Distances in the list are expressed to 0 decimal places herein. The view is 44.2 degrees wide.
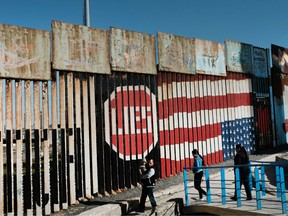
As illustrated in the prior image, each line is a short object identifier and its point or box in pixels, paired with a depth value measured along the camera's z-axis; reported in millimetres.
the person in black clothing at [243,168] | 8602
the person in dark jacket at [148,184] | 8555
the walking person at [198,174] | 9250
